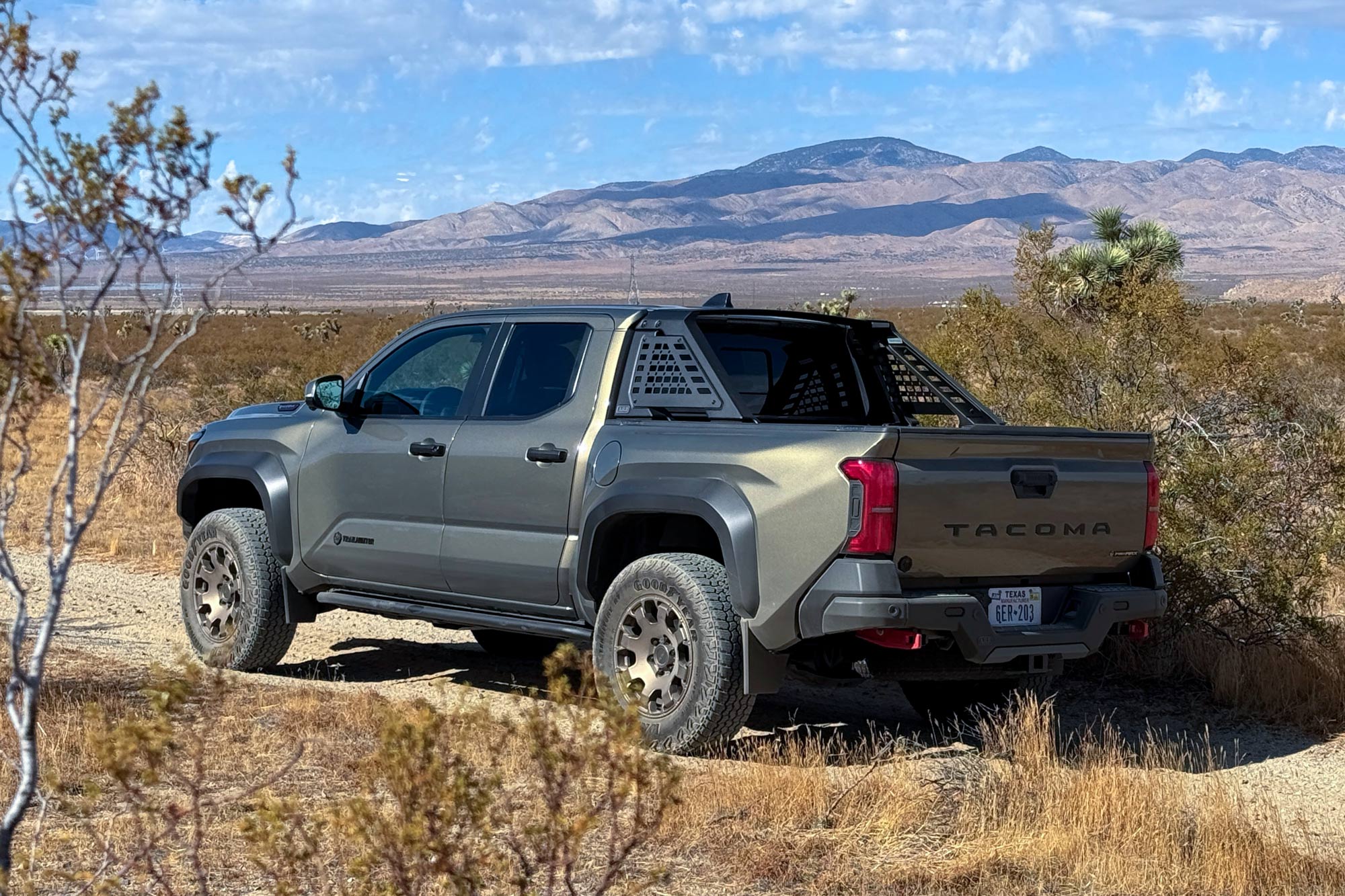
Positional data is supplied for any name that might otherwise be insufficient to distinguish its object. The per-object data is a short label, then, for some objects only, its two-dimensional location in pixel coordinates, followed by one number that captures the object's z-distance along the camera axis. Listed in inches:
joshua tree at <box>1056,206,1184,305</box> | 975.6
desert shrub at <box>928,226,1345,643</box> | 345.4
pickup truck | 234.7
